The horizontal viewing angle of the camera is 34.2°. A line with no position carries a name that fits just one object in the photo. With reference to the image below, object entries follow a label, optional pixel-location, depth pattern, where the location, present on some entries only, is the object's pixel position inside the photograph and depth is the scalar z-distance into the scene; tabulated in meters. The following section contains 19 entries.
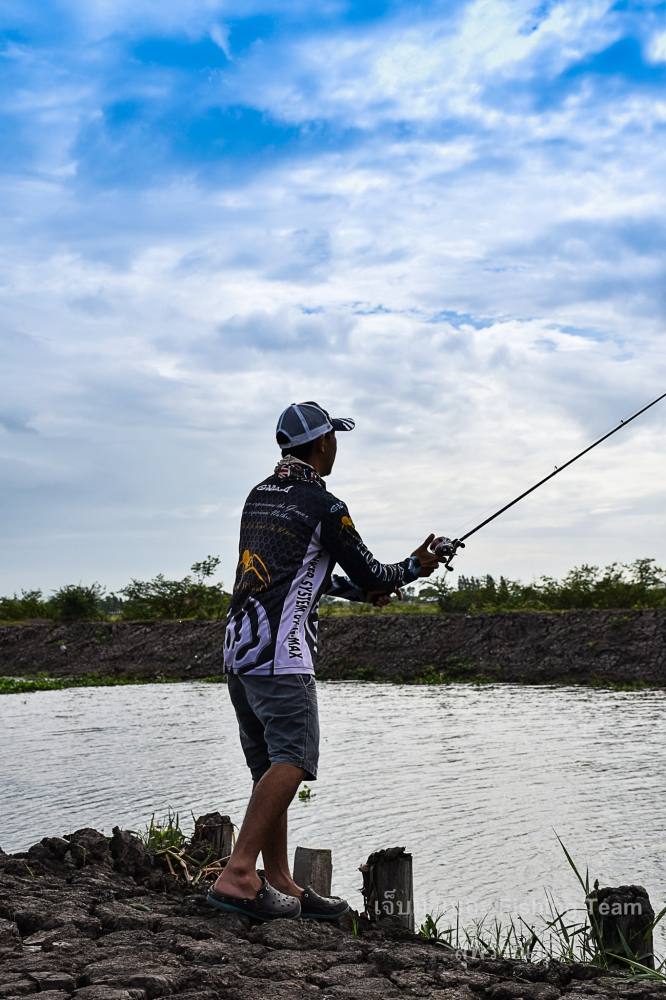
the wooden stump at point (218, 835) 6.21
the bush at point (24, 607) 38.19
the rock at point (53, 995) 3.81
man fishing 4.76
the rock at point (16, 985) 3.85
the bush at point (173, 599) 34.44
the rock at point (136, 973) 3.91
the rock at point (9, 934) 4.49
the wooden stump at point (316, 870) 5.43
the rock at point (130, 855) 5.89
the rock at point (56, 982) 3.94
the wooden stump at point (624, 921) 4.53
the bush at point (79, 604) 35.00
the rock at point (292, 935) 4.61
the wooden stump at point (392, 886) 5.21
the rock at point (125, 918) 4.76
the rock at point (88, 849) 5.90
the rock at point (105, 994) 3.77
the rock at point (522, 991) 4.09
